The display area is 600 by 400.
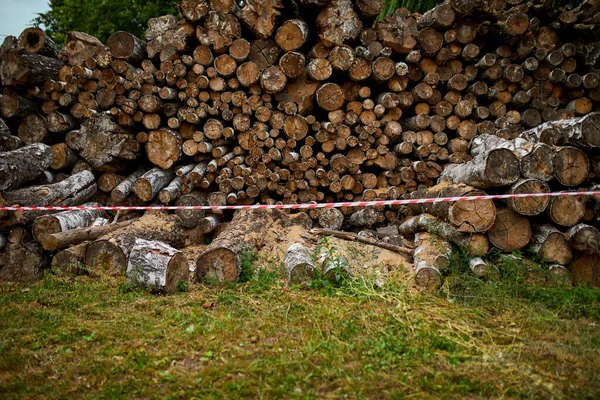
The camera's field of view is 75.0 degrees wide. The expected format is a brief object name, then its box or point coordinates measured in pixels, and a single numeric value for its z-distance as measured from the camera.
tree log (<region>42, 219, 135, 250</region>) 4.54
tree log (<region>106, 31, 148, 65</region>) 5.74
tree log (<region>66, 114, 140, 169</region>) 5.92
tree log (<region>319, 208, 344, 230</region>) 5.79
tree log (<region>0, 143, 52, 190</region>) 4.80
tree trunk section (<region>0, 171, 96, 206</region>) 4.82
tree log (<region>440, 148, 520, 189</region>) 4.14
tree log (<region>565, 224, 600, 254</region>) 3.98
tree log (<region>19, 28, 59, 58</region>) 6.02
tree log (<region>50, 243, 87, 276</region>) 4.40
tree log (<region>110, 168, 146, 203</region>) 5.75
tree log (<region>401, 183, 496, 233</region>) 4.14
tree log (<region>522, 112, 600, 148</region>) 4.14
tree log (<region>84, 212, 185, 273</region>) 4.45
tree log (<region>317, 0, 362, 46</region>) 5.46
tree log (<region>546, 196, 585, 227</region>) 4.09
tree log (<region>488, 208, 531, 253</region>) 4.18
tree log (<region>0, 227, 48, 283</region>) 4.67
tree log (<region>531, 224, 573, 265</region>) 4.08
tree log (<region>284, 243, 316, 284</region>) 4.01
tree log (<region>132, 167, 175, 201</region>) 5.69
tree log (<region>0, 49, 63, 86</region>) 5.83
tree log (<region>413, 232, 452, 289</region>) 3.96
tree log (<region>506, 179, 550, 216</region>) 4.02
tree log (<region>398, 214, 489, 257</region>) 4.21
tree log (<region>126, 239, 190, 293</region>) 3.88
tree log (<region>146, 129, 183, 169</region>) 5.90
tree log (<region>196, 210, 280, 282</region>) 4.16
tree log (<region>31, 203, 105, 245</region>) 4.73
